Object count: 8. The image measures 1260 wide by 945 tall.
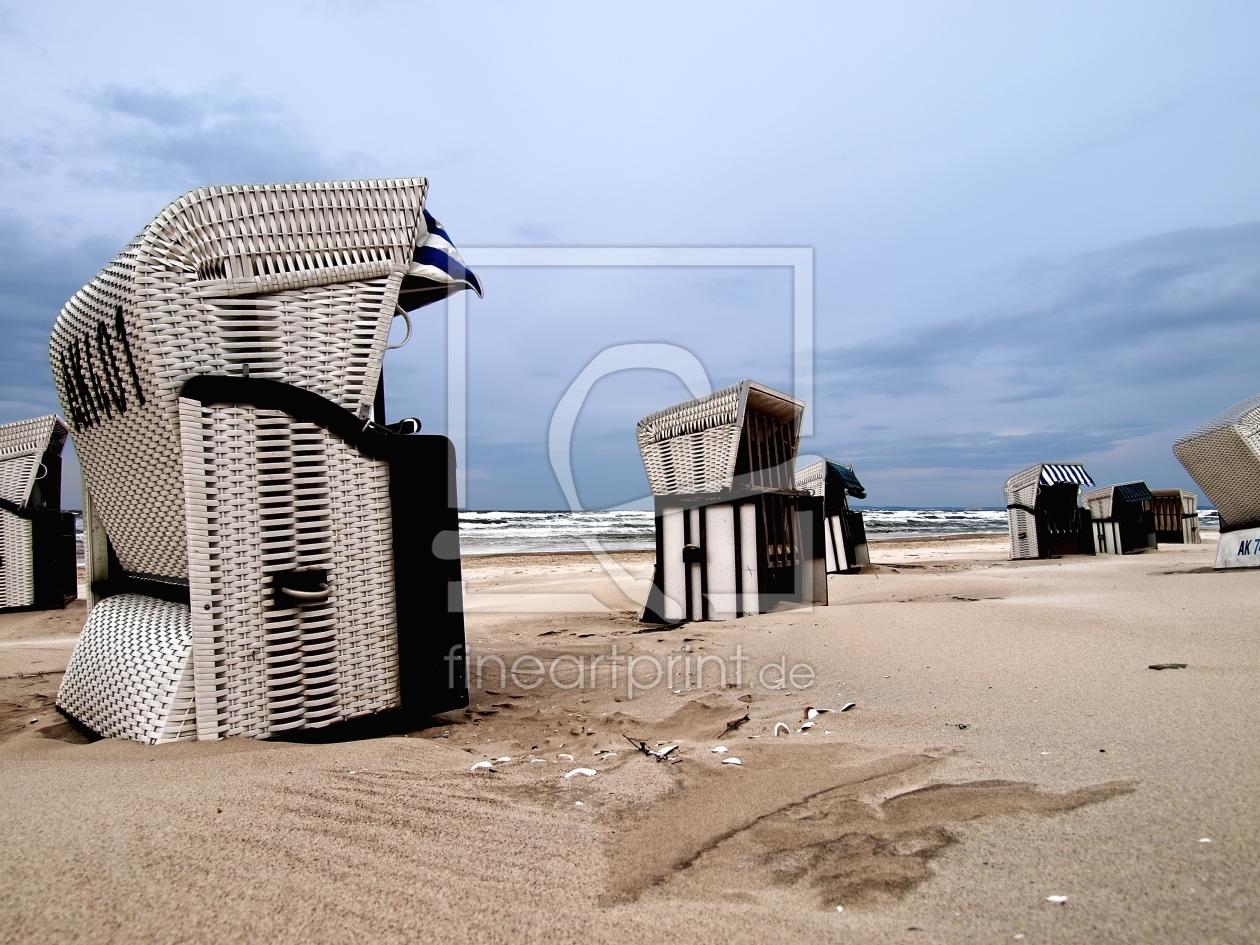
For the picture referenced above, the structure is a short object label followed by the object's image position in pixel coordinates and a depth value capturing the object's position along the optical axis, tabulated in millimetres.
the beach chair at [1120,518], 15250
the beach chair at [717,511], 6375
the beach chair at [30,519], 8766
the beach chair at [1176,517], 19906
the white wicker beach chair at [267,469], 2621
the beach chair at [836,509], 12391
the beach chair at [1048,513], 14391
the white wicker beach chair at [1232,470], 6855
